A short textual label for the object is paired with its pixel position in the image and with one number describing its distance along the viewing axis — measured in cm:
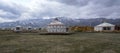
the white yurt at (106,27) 2003
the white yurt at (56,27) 1827
